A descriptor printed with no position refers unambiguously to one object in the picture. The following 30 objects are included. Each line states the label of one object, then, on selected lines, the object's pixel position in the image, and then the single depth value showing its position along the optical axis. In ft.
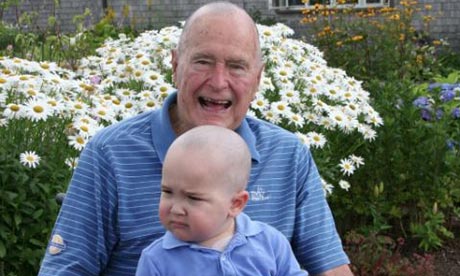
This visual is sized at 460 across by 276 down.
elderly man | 7.58
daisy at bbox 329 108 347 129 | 15.21
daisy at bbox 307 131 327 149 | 14.36
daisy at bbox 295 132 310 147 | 14.16
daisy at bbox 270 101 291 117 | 14.52
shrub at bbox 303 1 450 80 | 29.40
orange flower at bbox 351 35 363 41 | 30.38
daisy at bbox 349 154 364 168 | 15.79
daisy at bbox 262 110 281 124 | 14.49
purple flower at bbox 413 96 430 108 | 18.66
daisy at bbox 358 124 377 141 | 16.07
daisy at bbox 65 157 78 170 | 12.10
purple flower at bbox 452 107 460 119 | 19.50
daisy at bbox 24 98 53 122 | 12.01
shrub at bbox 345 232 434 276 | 14.70
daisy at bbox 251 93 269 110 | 14.58
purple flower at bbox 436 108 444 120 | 18.34
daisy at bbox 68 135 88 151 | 11.95
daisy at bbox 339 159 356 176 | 15.49
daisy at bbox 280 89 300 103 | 15.06
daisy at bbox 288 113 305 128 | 14.39
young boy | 6.34
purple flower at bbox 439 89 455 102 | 19.88
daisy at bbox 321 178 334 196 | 14.11
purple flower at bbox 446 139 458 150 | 17.58
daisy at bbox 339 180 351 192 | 15.53
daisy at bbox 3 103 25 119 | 12.07
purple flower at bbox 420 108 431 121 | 18.49
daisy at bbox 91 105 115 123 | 13.12
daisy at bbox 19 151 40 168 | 11.78
